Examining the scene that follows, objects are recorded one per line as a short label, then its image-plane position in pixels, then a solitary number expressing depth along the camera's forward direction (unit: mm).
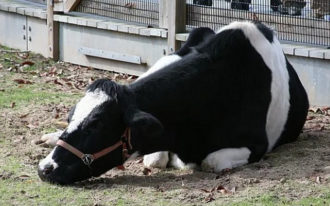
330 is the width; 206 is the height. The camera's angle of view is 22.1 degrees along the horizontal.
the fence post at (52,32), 12711
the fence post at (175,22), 10727
